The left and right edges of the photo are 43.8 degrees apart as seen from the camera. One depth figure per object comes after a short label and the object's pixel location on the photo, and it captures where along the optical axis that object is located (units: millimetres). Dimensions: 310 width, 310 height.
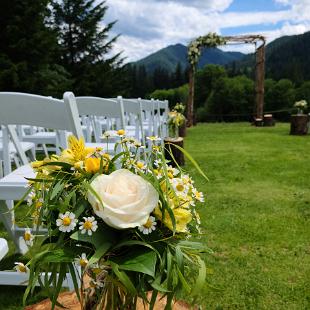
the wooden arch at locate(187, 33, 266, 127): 12445
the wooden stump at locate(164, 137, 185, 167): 5294
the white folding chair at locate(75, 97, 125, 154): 2980
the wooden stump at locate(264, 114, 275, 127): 12617
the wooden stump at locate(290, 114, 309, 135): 9523
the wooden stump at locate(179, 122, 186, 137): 9816
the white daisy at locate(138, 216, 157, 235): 692
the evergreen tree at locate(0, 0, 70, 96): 13875
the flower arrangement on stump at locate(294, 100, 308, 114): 9922
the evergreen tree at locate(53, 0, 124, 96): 21594
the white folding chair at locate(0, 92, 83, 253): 1466
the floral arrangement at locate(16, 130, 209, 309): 679
